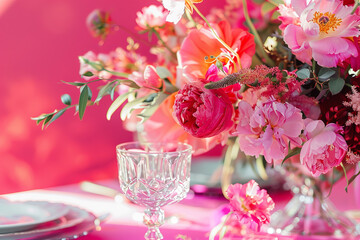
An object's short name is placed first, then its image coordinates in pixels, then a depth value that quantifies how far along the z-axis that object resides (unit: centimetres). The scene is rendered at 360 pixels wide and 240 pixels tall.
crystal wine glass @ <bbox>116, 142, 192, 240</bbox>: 80
